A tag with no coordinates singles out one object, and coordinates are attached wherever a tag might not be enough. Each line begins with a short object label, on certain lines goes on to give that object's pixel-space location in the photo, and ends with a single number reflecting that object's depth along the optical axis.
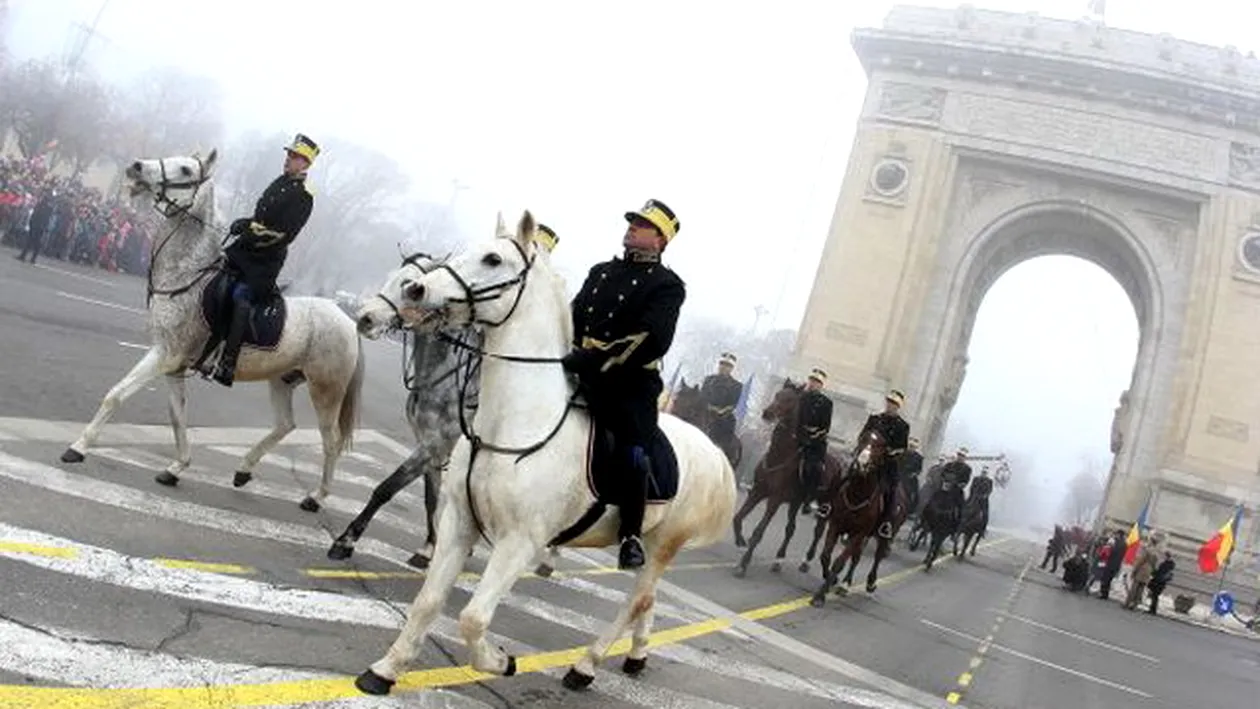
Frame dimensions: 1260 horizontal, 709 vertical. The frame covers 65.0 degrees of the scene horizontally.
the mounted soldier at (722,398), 18.38
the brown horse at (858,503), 12.82
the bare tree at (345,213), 72.88
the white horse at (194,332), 7.91
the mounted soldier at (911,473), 23.31
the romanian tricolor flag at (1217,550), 28.36
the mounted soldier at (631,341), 5.39
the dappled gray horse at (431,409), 7.92
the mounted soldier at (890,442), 13.80
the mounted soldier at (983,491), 28.22
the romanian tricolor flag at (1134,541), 29.70
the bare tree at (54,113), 50.44
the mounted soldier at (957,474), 23.81
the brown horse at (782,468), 14.60
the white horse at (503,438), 4.75
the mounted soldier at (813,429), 14.85
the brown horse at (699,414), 18.79
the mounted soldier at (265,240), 8.15
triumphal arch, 35.00
